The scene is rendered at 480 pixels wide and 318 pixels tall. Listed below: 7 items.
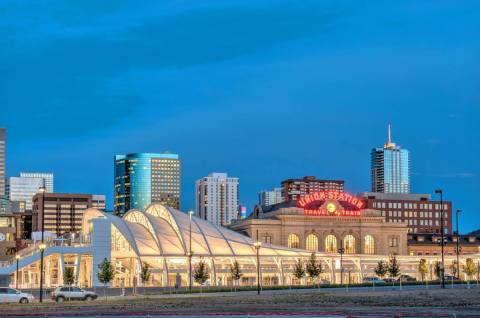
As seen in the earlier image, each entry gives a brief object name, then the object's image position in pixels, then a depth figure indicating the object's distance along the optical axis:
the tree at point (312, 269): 139.75
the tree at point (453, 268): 182.14
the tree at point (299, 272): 145.25
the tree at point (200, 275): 129.12
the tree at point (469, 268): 156.94
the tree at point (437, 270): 156.01
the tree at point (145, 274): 140.00
